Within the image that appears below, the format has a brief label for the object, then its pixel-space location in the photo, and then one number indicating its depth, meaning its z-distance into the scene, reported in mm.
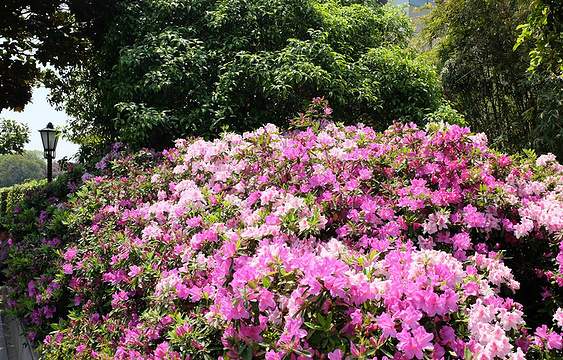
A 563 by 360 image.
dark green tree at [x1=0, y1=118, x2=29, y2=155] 13377
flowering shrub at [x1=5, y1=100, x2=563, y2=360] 1531
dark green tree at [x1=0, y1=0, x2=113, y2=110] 5992
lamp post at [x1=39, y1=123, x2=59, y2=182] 8555
